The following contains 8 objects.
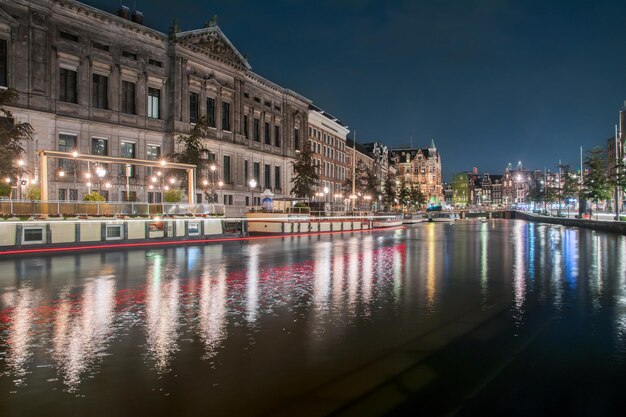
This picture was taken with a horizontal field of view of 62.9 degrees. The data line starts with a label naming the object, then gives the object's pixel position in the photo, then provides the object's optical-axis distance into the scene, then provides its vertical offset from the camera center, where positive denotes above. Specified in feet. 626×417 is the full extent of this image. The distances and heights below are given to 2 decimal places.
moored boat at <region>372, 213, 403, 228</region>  178.64 -4.71
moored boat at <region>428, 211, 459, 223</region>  294.74 -4.77
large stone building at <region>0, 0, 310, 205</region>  116.06 +33.57
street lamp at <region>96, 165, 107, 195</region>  100.90 +7.94
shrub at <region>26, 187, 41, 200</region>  94.27 +3.23
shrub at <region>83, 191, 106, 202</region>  93.45 +2.56
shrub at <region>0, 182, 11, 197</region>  90.49 +4.00
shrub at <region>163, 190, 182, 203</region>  114.11 +3.02
